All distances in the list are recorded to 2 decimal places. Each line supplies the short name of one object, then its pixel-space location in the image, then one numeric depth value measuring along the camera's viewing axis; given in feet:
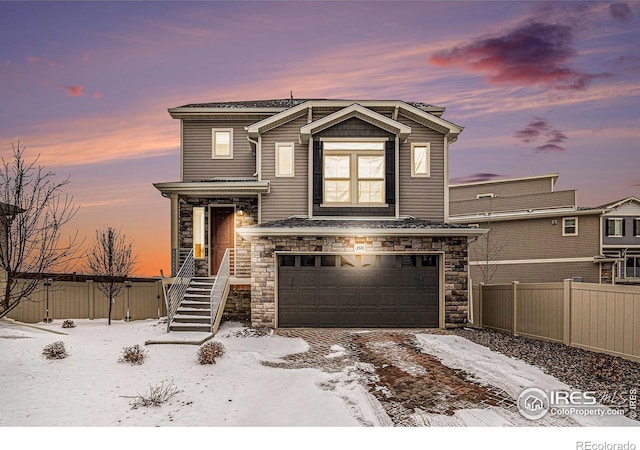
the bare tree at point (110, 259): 41.17
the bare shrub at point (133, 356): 21.11
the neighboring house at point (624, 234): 70.18
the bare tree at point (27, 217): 19.98
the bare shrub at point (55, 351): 20.27
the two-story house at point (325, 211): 32.37
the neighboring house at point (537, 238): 62.23
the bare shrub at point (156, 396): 16.17
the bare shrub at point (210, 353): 21.45
